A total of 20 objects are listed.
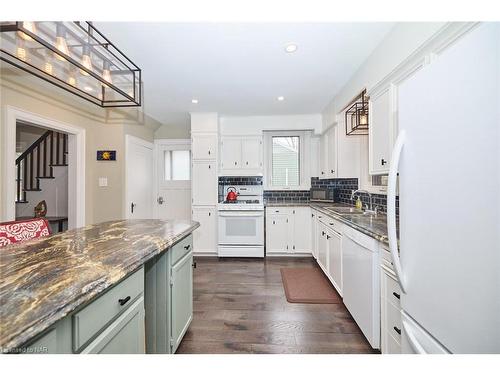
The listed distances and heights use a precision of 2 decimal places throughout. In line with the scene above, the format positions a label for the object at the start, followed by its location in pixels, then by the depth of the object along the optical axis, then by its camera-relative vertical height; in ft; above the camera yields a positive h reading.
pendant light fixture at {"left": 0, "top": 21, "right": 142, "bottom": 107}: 3.35 +2.78
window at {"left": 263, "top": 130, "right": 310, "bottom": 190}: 14.39 +1.87
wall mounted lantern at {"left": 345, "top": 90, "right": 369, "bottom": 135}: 8.94 +3.13
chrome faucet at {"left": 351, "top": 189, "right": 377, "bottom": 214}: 8.14 -0.78
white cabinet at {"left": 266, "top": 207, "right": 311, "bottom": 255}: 12.55 -2.40
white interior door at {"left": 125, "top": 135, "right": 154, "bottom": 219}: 12.39 +0.60
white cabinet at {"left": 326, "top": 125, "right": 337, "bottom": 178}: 10.93 +1.84
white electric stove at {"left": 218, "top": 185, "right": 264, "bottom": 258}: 12.36 -2.32
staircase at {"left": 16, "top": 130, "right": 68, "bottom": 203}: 13.03 +1.68
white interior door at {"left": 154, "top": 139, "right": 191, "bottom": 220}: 15.35 +0.46
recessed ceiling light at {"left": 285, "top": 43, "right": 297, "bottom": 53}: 6.58 +4.27
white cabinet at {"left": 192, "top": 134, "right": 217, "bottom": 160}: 12.74 +2.45
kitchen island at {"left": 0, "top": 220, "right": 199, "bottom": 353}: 1.90 -1.05
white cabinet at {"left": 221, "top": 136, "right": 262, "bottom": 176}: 13.42 +2.04
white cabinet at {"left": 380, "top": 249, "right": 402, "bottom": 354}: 4.34 -2.50
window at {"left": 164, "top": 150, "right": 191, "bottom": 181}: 15.47 +1.65
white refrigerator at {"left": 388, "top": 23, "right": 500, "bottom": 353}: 2.01 -0.10
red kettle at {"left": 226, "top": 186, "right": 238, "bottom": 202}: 13.62 -0.46
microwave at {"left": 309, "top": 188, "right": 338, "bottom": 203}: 12.55 -0.36
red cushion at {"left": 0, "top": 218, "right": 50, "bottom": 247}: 4.73 -0.95
